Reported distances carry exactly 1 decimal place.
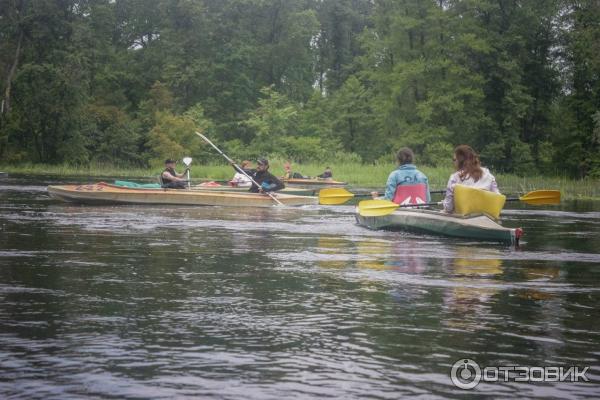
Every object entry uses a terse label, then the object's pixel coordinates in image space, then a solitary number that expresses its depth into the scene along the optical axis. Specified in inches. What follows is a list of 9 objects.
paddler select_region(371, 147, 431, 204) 571.8
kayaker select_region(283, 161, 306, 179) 1221.7
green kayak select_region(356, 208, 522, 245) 486.3
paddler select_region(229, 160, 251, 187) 957.2
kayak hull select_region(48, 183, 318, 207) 793.6
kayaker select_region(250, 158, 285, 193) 822.7
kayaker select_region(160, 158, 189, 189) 816.3
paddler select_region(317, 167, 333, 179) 1283.2
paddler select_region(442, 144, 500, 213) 487.2
